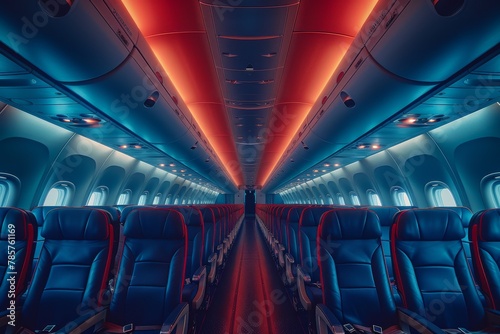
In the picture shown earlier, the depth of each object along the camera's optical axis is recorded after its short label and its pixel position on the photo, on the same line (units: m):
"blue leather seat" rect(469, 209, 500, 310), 2.19
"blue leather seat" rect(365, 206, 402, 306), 3.78
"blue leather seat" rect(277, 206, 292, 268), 4.35
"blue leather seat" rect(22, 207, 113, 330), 2.02
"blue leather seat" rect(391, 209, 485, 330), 2.04
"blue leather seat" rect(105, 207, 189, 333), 2.03
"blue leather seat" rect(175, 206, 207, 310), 2.44
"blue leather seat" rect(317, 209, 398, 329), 2.05
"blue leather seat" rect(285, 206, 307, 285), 3.42
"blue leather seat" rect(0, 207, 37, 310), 2.09
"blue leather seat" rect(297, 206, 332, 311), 2.69
